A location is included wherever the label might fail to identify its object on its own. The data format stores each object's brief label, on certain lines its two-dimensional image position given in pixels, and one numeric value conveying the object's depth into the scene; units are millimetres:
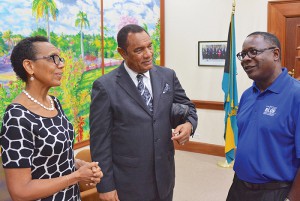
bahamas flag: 4344
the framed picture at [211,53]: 4891
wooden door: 4387
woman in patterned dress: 1360
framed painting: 2895
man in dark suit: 1817
